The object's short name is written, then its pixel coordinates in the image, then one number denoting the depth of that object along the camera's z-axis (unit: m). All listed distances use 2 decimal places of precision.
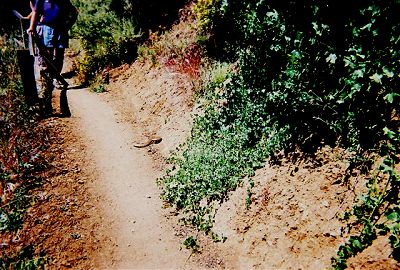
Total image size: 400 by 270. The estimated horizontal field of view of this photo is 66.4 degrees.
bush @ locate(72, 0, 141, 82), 10.61
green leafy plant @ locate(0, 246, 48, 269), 4.19
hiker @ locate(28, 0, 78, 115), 7.73
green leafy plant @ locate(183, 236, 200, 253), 4.80
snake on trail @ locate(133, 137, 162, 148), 7.10
